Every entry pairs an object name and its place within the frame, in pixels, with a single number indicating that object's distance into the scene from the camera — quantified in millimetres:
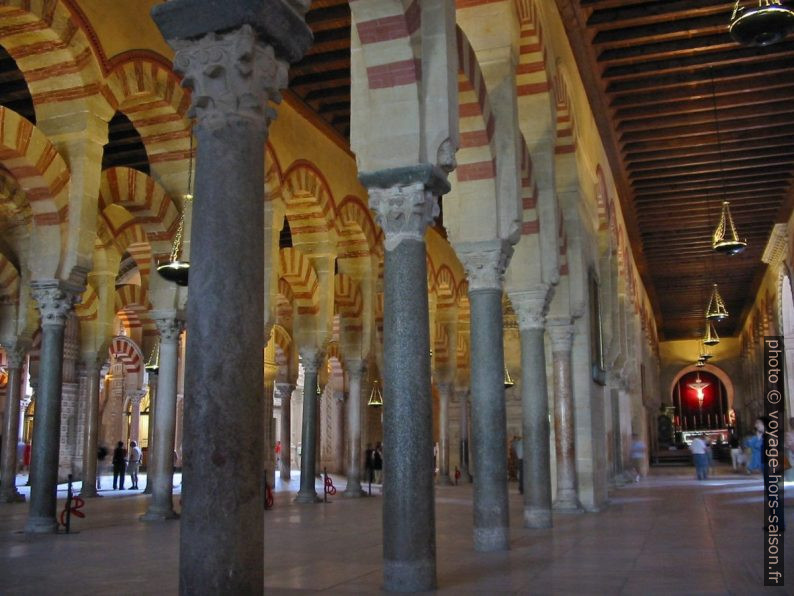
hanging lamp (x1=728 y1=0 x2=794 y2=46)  6059
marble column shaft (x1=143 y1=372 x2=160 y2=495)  13109
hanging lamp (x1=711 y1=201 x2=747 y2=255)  10500
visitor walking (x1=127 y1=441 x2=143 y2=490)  14461
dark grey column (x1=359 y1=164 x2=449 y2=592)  4102
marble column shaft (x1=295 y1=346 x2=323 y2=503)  10664
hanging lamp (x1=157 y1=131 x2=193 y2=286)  7398
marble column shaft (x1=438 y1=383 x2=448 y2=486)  16188
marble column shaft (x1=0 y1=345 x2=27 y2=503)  10789
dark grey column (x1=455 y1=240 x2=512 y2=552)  5520
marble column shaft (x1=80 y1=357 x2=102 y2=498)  11641
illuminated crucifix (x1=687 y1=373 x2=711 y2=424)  28266
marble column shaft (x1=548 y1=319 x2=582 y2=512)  8219
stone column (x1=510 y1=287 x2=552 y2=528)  6797
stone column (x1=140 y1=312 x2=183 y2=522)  8203
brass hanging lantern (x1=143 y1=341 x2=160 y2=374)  13484
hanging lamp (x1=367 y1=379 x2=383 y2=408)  17323
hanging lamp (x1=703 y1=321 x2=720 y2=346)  19016
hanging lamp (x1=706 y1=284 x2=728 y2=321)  15156
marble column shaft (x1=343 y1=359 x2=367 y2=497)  11992
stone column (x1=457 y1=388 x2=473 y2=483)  17625
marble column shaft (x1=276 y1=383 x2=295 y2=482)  16547
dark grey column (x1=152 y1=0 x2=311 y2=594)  2627
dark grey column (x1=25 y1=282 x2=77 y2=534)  6699
